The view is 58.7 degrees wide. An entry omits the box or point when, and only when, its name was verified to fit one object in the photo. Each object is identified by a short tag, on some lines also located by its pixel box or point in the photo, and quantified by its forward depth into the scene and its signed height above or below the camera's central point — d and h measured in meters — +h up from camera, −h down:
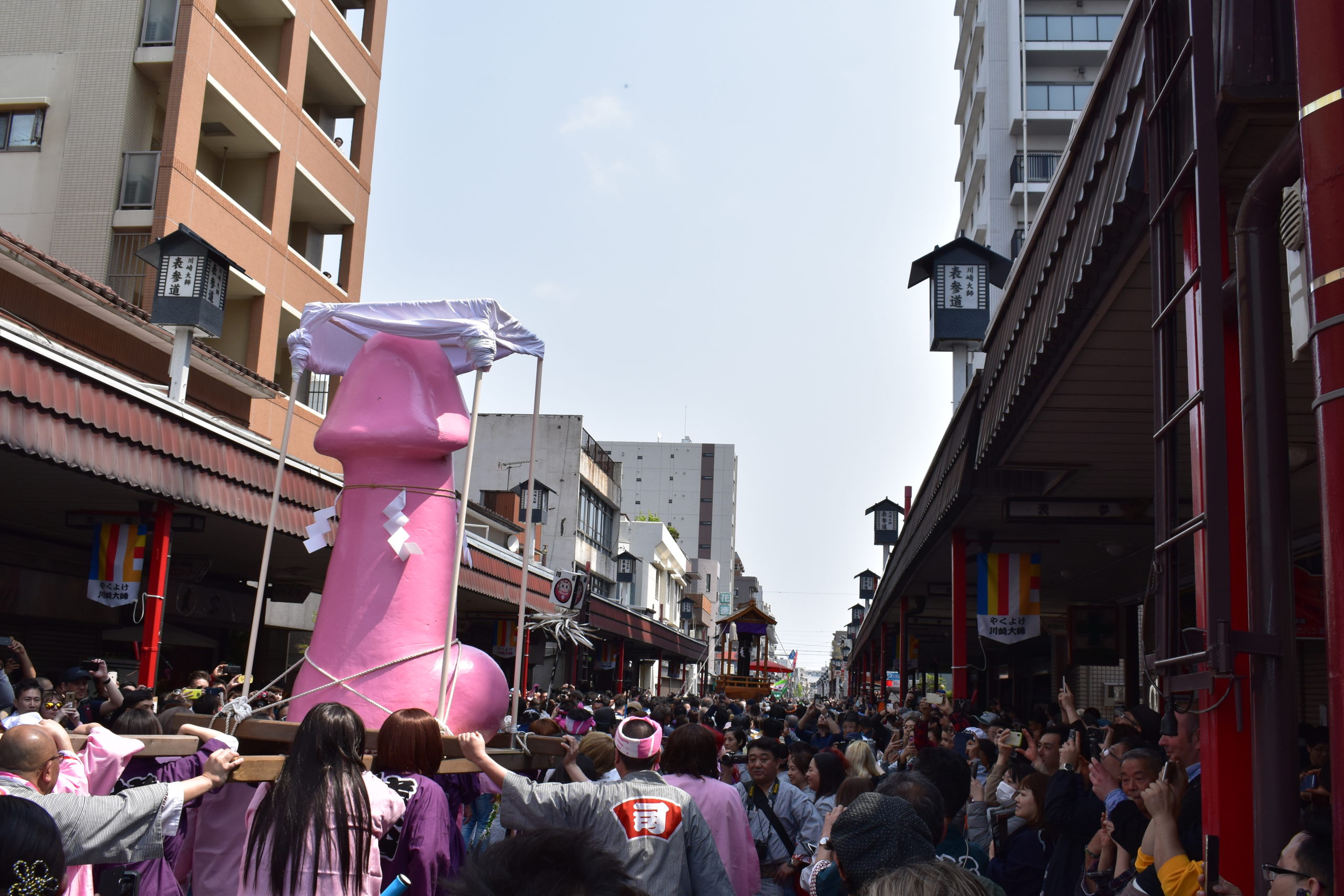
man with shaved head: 3.60 -0.50
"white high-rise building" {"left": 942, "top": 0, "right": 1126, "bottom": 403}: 46.12 +23.18
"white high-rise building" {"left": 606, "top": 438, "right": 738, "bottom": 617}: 113.12 +16.83
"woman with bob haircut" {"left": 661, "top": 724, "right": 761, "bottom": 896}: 5.38 -0.57
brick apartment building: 20.56 +8.99
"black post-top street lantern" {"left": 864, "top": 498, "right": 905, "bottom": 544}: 40.62 +5.35
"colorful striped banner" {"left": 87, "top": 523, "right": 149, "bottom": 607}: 12.74 +0.82
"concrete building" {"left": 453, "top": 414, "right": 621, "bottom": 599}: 50.91 +8.06
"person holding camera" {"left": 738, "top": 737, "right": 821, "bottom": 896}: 6.73 -0.84
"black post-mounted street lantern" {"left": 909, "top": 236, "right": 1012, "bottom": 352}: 16.78 +5.48
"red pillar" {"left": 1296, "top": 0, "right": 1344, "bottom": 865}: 3.26 +1.26
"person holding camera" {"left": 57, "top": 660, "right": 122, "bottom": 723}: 8.97 -0.44
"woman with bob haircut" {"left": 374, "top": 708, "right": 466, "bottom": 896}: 4.49 -0.59
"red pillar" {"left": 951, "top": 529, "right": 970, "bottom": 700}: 15.87 +0.89
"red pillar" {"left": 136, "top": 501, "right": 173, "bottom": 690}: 12.02 +0.56
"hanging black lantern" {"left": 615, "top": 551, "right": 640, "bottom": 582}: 63.19 +5.20
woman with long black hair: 3.80 -0.55
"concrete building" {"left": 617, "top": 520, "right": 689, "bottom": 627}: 67.12 +5.85
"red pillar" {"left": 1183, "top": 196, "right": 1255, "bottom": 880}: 4.32 -0.07
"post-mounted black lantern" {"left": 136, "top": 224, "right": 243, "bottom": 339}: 16.48 +4.96
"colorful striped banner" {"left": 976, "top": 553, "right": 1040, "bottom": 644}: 15.41 +1.18
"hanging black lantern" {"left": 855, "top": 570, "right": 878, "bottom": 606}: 59.34 +4.53
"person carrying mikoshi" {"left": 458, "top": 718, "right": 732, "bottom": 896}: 4.37 -0.57
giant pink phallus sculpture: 6.29 +0.54
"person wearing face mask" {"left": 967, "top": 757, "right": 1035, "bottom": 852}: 6.71 -0.71
